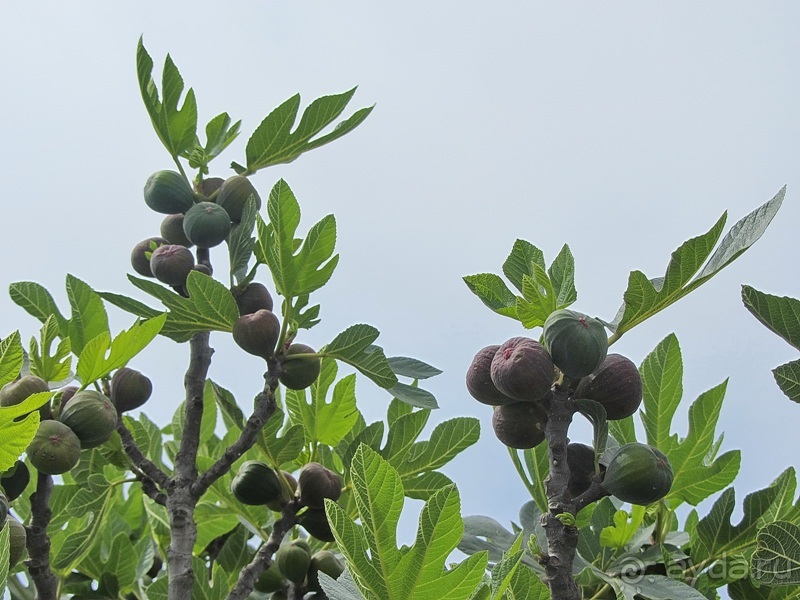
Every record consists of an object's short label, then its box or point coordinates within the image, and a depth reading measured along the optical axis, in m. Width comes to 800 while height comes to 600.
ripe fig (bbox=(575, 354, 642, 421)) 1.81
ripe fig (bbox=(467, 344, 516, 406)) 1.84
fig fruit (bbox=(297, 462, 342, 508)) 2.48
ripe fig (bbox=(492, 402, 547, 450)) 1.84
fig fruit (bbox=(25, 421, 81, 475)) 2.00
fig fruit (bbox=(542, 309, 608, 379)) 1.71
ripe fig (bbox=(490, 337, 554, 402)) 1.70
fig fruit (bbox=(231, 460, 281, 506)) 2.48
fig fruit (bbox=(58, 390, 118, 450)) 2.13
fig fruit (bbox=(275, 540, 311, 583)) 2.53
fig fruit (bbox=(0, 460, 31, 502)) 2.11
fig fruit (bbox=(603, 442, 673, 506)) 1.79
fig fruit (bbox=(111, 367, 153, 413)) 2.42
